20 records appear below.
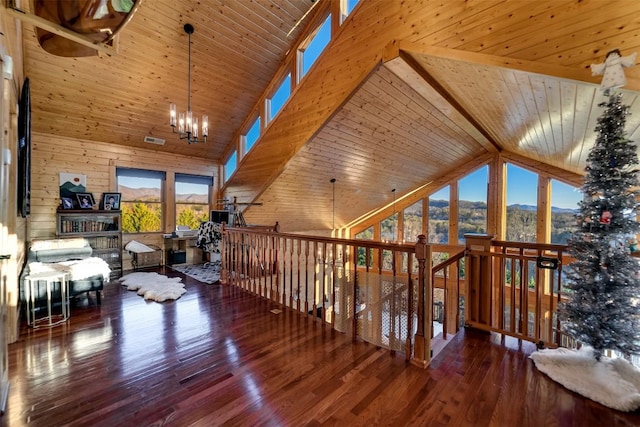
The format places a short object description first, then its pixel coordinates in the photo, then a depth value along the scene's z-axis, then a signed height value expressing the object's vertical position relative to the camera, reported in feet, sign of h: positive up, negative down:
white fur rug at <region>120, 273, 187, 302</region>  12.39 -3.83
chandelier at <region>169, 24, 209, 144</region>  12.19 +3.98
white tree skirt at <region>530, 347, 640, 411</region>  5.87 -3.84
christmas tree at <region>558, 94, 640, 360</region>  6.39 -0.77
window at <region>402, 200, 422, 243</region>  26.25 -1.10
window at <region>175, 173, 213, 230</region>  20.94 +0.79
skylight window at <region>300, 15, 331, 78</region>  14.68 +9.07
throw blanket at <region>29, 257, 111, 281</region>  10.20 -2.25
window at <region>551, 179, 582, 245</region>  18.99 +0.36
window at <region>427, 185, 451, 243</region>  24.64 -0.49
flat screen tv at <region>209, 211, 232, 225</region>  19.34 -0.46
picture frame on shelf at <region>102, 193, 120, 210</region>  17.04 +0.48
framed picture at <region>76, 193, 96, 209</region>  16.14 +0.50
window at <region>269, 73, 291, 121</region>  16.96 +7.07
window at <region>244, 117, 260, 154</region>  19.36 +5.26
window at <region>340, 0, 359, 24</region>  13.46 +9.81
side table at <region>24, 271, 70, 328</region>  9.33 -3.14
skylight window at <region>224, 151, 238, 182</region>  21.53 +3.42
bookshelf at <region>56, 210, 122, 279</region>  15.29 -1.20
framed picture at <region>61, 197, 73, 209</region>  15.70 +0.31
